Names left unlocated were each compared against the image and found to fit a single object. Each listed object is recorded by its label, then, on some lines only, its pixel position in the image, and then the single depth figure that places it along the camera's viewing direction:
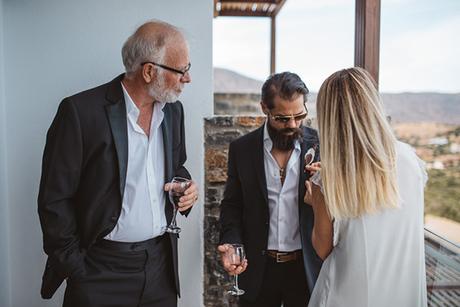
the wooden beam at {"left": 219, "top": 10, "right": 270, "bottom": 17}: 7.12
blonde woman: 1.44
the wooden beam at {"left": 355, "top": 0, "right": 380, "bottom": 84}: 2.39
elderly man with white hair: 1.86
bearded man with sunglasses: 2.07
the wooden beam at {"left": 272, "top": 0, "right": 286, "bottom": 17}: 6.37
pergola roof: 6.52
